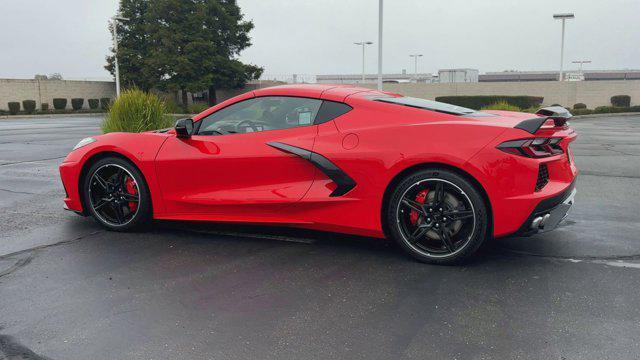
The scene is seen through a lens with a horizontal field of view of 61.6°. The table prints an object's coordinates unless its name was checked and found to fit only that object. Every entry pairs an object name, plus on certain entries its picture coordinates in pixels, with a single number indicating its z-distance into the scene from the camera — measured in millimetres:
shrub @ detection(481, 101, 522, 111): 21900
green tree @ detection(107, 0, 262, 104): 43219
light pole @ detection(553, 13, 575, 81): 39719
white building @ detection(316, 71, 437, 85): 79312
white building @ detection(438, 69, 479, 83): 50297
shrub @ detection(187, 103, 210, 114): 39844
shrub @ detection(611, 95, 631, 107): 39156
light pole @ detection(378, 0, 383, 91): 24547
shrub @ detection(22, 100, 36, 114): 43594
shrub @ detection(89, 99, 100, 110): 48594
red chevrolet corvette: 4027
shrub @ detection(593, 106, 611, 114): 34425
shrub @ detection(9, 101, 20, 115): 42022
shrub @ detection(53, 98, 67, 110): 46438
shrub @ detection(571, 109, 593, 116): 33241
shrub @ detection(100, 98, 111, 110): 48538
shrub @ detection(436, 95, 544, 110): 36750
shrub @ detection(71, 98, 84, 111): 47188
